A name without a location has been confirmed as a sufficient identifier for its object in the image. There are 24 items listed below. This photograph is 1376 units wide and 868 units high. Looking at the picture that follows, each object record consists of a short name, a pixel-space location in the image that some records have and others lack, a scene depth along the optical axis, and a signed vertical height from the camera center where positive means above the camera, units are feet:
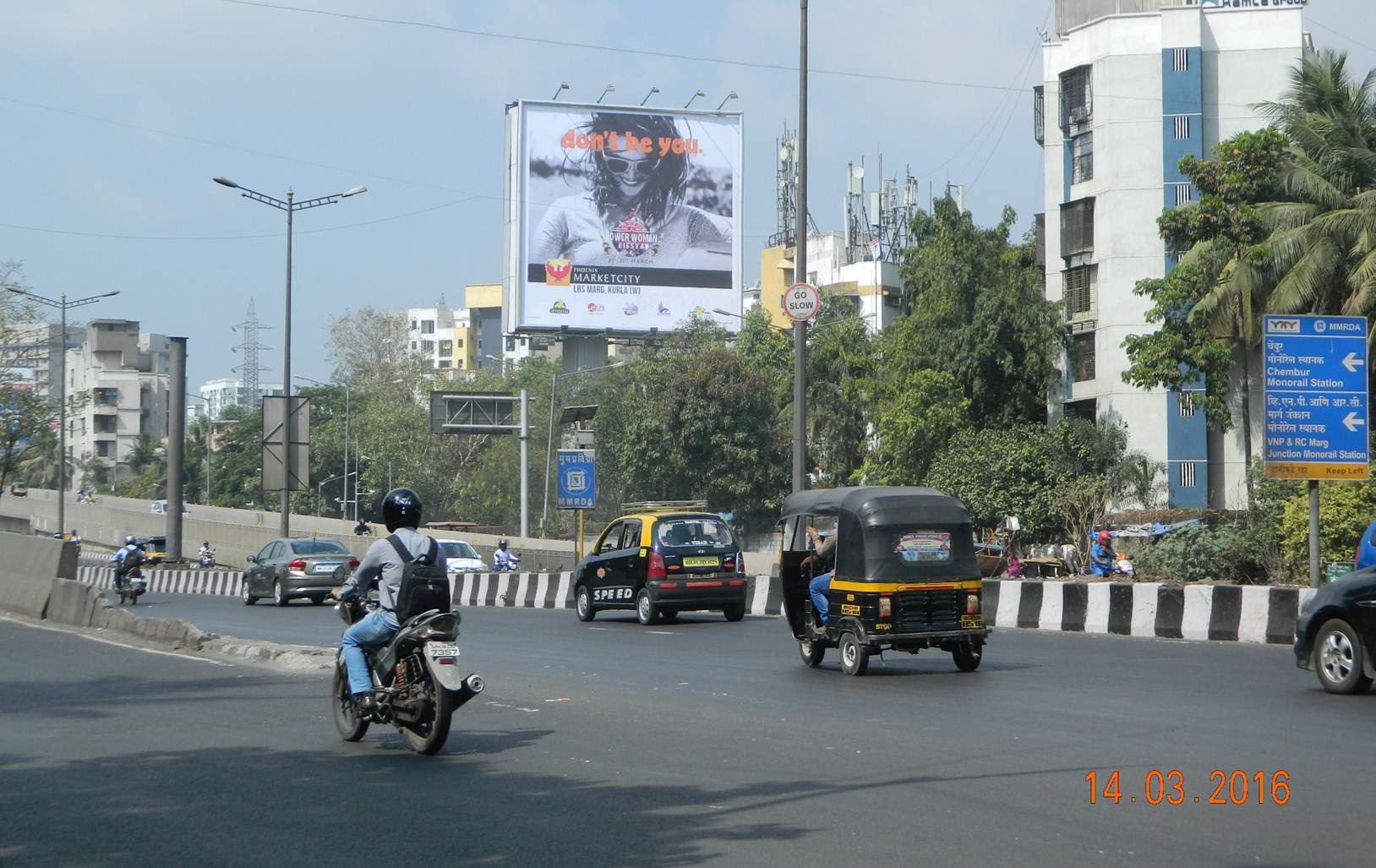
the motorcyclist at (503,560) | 156.25 -7.67
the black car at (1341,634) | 39.24 -3.76
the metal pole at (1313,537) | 60.95 -1.86
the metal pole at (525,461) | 183.11 +2.90
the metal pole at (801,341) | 83.82 +8.09
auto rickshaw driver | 48.52 -2.56
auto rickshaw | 46.03 -2.75
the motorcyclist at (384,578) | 30.07 -1.86
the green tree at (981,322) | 164.45 +18.07
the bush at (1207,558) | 88.79 -4.03
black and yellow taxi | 74.33 -3.96
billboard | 217.15 +38.31
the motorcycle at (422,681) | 28.84 -3.78
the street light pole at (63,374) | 172.50 +12.75
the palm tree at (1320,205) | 126.62 +24.08
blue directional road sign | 61.46 +3.70
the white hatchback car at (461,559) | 152.97 -7.56
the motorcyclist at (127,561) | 115.14 -5.89
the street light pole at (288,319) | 149.07 +16.48
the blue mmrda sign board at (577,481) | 107.55 +0.31
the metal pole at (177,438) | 158.92 +4.76
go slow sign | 81.25 +9.80
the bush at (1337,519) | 92.73 -1.77
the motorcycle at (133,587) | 114.21 -7.81
